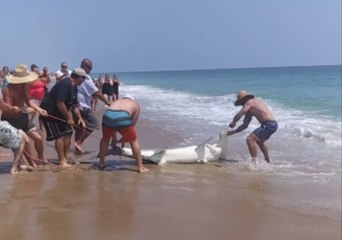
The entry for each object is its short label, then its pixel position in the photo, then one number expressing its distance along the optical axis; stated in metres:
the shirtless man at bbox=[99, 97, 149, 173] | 6.25
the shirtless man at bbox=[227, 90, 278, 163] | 7.83
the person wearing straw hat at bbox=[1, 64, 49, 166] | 5.99
